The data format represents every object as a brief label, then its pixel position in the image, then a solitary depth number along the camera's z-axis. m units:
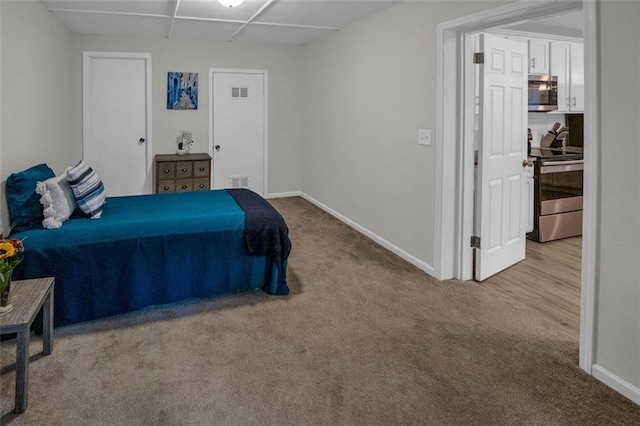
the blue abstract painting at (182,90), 6.02
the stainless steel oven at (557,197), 4.66
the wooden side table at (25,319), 1.97
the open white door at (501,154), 3.56
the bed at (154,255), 2.77
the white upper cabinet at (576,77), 5.15
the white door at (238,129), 6.34
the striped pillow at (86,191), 3.02
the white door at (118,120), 5.68
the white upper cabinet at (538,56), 4.92
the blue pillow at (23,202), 2.80
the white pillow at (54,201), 2.83
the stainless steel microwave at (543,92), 4.94
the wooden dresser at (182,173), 5.75
